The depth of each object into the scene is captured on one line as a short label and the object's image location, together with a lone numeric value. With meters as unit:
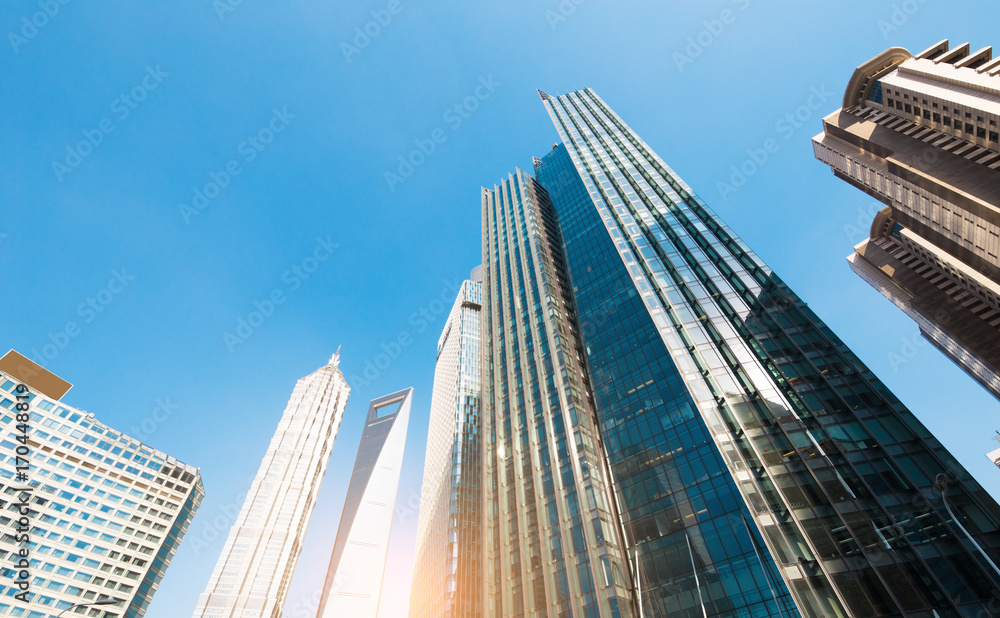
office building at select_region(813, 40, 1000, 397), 45.91
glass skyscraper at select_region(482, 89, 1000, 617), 33.47
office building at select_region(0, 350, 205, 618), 89.94
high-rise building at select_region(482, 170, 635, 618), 45.16
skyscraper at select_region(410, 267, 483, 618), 80.81
